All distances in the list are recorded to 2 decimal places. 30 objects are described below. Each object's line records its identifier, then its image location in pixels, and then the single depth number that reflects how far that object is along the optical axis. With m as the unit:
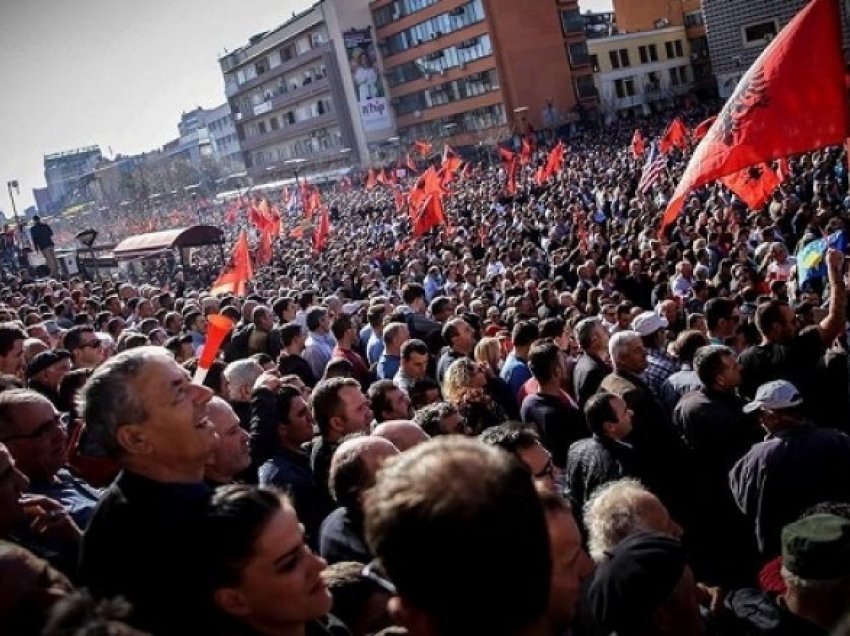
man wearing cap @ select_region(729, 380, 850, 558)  3.67
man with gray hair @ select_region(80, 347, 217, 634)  2.09
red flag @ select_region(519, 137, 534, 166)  31.35
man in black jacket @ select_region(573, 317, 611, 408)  5.63
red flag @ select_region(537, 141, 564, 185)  24.73
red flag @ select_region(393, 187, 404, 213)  29.09
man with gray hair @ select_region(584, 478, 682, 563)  2.89
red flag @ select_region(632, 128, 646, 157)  24.55
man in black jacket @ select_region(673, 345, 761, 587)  4.27
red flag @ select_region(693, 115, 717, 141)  16.32
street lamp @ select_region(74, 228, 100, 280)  20.97
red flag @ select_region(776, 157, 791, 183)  14.19
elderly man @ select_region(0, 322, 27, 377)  5.70
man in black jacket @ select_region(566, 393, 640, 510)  4.04
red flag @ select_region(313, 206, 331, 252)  22.48
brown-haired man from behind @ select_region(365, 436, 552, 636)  1.42
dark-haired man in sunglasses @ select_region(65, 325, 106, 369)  6.38
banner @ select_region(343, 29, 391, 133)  65.75
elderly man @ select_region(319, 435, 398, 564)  3.12
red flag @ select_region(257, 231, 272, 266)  21.56
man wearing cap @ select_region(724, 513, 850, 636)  2.65
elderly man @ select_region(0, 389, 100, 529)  3.36
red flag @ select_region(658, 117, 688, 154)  22.20
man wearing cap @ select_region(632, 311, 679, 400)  5.68
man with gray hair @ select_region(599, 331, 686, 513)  4.27
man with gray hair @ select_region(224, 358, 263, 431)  5.27
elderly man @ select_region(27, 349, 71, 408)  5.38
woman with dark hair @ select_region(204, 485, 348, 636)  2.07
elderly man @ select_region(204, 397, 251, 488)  3.54
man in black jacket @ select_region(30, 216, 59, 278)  23.02
